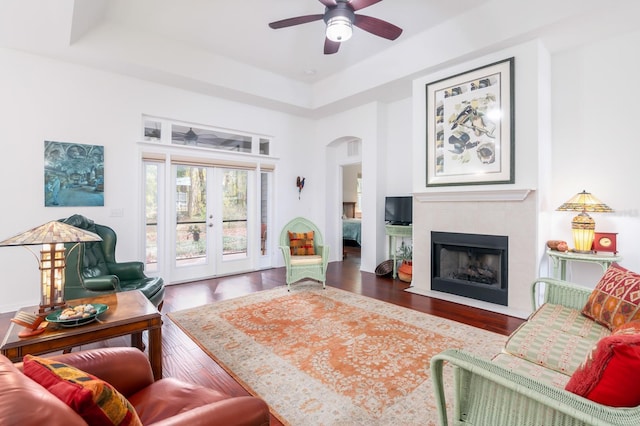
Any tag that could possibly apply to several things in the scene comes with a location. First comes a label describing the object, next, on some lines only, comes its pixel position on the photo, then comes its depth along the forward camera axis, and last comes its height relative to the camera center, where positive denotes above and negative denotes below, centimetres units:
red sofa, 71 -70
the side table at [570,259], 323 -49
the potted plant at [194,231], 534 -32
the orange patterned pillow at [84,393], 82 -49
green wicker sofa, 99 -73
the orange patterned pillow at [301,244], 502 -51
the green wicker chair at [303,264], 455 -76
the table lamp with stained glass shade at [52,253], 182 -26
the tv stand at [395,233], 540 -36
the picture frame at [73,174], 405 +52
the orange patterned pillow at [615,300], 182 -54
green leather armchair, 288 -62
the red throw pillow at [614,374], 93 -51
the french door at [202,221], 501 -15
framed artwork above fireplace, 380 +113
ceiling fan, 302 +197
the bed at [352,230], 855 -49
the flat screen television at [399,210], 539 +5
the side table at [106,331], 167 -71
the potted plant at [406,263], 510 -86
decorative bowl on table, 184 -63
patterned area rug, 200 -122
